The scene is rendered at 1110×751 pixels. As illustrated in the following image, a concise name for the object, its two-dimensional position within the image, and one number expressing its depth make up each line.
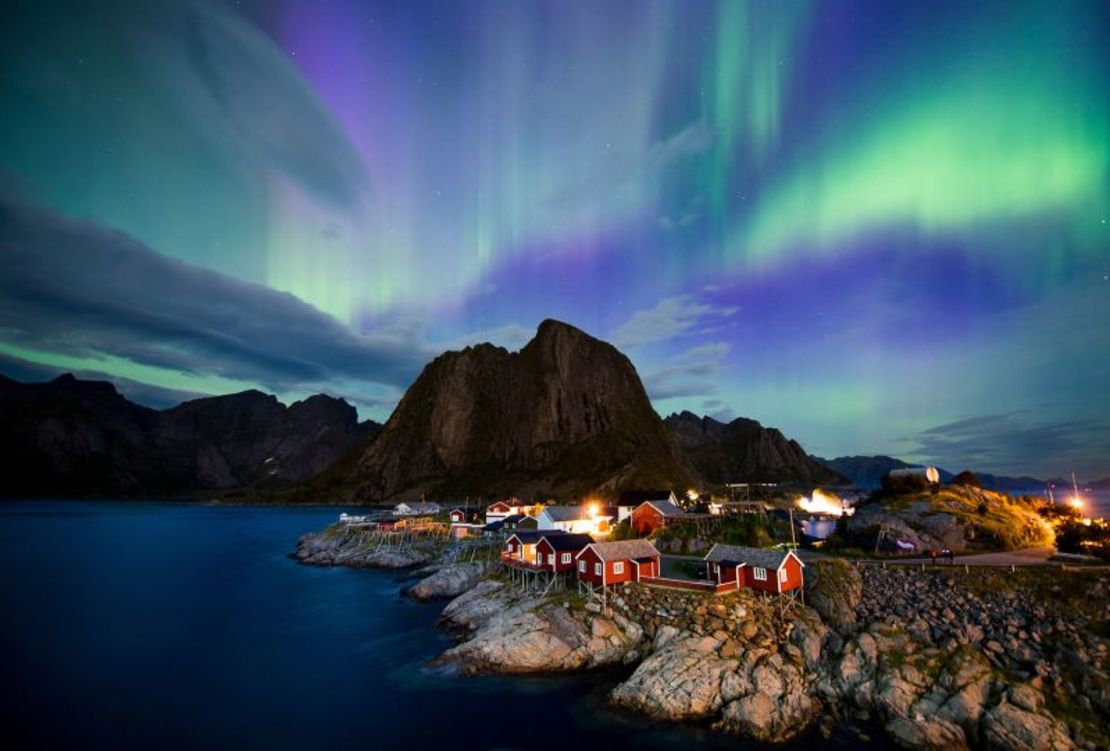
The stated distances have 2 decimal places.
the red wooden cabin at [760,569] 41.50
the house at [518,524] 89.58
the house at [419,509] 134.27
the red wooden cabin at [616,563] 46.06
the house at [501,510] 110.69
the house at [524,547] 59.62
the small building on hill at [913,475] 67.12
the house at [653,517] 73.25
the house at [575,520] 82.62
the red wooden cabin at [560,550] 53.50
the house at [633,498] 89.50
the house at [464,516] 108.25
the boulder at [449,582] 62.62
